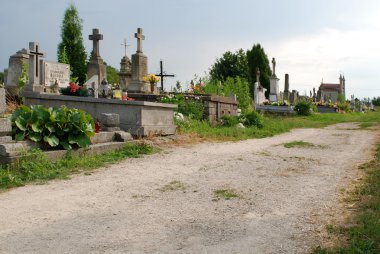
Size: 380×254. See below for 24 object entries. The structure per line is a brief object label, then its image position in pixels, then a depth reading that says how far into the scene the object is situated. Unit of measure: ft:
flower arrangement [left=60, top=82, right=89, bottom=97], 34.24
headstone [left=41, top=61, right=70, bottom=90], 41.91
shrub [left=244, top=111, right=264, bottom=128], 46.65
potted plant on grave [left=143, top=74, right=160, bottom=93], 53.55
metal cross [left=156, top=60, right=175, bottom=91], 89.73
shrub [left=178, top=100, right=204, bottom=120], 42.63
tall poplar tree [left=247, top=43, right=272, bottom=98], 145.33
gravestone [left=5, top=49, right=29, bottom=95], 44.83
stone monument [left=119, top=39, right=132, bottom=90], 81.80
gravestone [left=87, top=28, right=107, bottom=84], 59.47
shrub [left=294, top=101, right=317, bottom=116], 77.86
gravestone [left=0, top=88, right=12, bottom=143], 20.16
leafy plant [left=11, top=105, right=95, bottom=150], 21.34
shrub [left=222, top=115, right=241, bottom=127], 44.62
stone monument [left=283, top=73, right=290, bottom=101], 111.92
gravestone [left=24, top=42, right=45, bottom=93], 37.58
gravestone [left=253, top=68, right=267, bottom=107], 90.33
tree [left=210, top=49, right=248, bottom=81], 141.38
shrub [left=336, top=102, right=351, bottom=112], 105.03
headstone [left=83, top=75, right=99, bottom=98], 35.58
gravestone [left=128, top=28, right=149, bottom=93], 59.62
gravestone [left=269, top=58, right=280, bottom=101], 102.78
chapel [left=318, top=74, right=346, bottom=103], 221.05
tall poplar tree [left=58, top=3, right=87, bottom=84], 103.60
